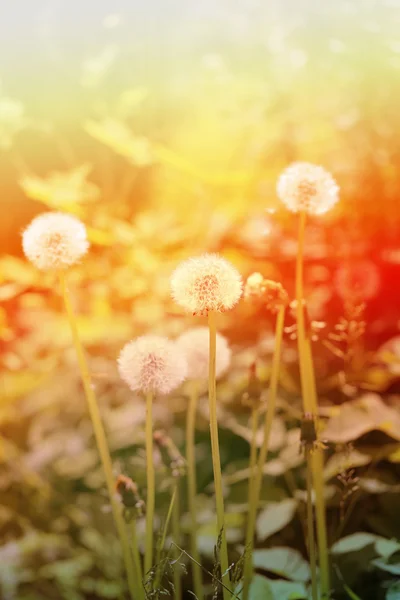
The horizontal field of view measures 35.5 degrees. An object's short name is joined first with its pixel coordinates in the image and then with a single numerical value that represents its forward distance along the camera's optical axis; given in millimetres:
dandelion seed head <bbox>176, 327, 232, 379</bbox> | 786
